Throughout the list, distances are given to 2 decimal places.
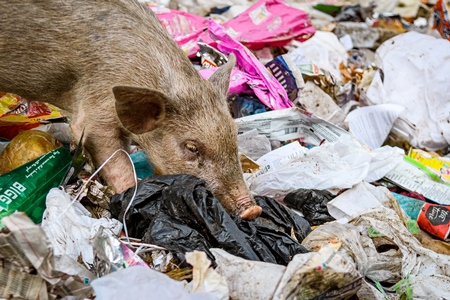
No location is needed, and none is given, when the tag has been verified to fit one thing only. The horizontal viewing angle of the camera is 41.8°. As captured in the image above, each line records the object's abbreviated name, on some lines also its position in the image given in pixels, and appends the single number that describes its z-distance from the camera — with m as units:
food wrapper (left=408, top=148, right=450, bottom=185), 4.39
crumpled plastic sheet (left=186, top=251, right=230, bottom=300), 2.27
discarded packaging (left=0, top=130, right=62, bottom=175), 3.43
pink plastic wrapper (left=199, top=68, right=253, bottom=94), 4.52
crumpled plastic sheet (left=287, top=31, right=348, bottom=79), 5.59
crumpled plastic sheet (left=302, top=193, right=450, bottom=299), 2.93
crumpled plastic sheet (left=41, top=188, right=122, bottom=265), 2.83
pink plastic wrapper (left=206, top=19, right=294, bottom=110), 4.55
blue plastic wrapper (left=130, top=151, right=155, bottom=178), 3.81
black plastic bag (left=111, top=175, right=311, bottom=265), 2.80
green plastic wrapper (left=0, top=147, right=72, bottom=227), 3.06
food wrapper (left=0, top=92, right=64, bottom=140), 4.06
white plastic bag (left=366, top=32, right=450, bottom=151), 5.13
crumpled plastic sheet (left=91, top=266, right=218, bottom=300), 2.15
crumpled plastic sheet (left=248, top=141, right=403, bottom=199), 3.80
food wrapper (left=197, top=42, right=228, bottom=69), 4.71
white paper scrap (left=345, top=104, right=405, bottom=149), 4.84
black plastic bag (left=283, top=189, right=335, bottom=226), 3.56
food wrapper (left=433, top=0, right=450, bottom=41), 6.38
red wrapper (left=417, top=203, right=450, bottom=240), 3.73
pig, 3.30
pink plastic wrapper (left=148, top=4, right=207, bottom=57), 5.18
